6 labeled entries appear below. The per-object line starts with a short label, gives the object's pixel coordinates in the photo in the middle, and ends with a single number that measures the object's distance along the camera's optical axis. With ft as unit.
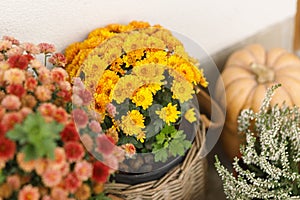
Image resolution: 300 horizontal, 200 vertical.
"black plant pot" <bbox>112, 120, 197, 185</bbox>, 3.18
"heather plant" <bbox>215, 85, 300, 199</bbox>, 3.31
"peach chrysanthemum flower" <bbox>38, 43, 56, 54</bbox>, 2.78
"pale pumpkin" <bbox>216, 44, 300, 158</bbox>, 4.03
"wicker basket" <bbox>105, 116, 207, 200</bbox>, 3.18
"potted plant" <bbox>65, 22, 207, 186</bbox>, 3.06
